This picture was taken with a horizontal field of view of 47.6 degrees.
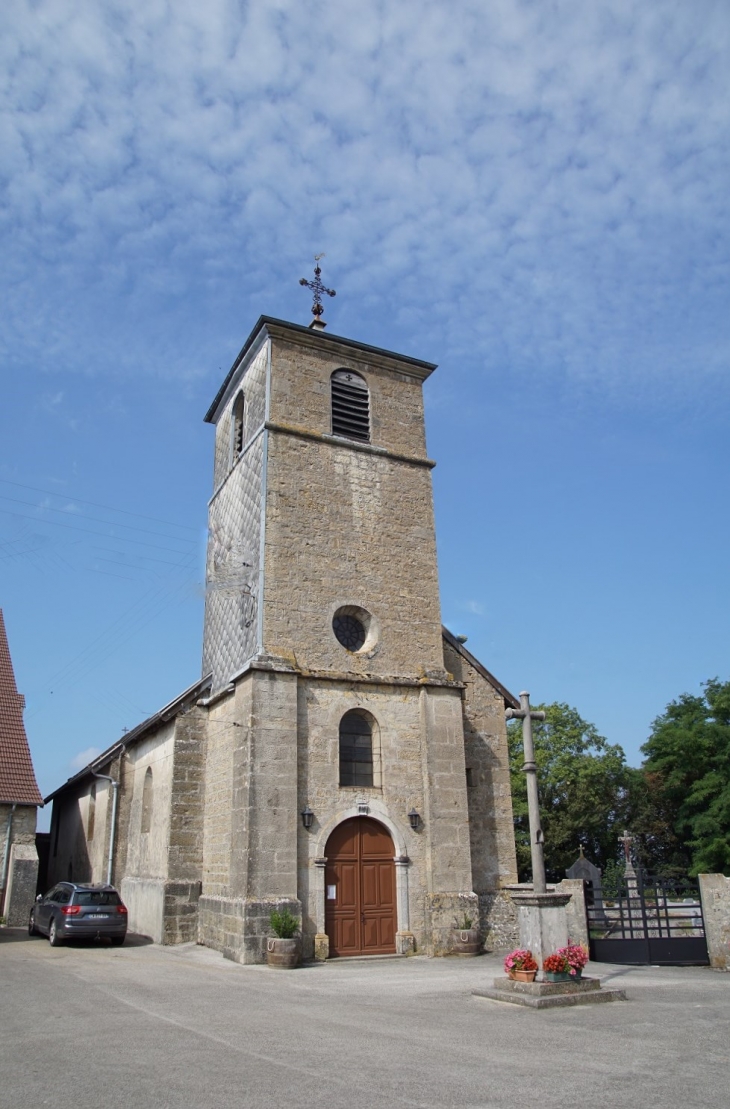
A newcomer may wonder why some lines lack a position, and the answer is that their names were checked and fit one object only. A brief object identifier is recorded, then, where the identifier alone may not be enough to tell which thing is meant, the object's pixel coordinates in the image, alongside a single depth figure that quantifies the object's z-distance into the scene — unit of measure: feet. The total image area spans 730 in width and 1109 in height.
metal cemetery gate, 45.57
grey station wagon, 55.01
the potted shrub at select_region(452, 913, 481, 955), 52.29
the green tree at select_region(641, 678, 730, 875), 119.55
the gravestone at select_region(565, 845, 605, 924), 73.05
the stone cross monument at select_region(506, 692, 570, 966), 35.09
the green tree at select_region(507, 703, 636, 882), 138.62
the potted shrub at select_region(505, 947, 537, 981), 34.65
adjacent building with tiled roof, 67.15
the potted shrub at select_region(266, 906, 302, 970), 45.91
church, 51.70
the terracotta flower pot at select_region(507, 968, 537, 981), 34.53
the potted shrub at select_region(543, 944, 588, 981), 34.35
